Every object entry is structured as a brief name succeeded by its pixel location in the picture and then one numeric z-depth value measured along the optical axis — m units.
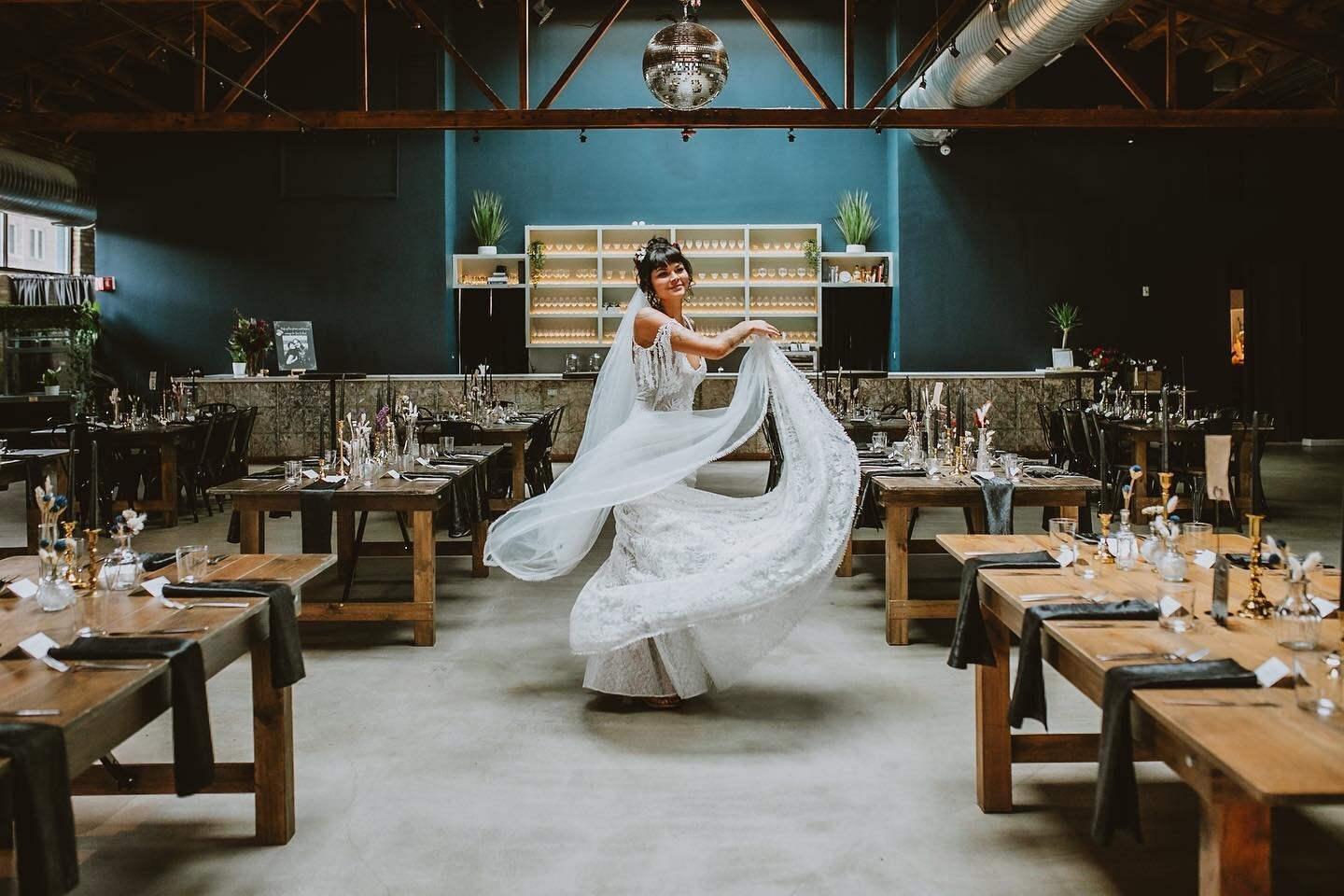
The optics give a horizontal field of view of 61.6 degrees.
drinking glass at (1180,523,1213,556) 3.30
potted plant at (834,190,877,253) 14.23
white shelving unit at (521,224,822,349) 14.23
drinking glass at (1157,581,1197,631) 2.50
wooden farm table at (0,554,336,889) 2.04
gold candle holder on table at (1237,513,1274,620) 2.60
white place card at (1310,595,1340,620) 2.55
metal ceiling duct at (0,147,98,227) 12.43
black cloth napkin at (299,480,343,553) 4.96
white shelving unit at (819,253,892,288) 14.19
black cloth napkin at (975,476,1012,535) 5.02
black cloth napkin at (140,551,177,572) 3.23
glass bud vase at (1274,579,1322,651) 2.31
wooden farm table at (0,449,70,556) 6.21
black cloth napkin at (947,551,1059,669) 3.09
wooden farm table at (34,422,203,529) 8.30
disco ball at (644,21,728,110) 7.39
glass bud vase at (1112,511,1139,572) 3.14
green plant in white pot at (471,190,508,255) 14.38
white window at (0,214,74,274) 15.91
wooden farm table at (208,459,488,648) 5.04
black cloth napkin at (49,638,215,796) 2.30
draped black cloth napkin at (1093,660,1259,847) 2.02
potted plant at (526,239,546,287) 14.13
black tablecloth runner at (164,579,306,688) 2.83
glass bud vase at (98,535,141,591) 2.97
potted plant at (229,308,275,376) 12.84
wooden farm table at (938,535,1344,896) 1.66
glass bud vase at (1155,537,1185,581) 2.91
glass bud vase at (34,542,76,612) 2.72
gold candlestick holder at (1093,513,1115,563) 3.22
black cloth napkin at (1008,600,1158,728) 2.57
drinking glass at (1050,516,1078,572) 3.34
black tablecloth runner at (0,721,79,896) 1.76
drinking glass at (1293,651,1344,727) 1.91
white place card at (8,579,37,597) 2.86
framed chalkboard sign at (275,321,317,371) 13.78
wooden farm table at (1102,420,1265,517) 8.21
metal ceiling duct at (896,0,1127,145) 8.09
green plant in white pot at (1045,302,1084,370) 13.49
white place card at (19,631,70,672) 2.29
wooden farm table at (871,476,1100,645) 5.04
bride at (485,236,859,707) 3.87
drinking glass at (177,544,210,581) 3.13
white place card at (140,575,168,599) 2.87
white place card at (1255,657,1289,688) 2.07
